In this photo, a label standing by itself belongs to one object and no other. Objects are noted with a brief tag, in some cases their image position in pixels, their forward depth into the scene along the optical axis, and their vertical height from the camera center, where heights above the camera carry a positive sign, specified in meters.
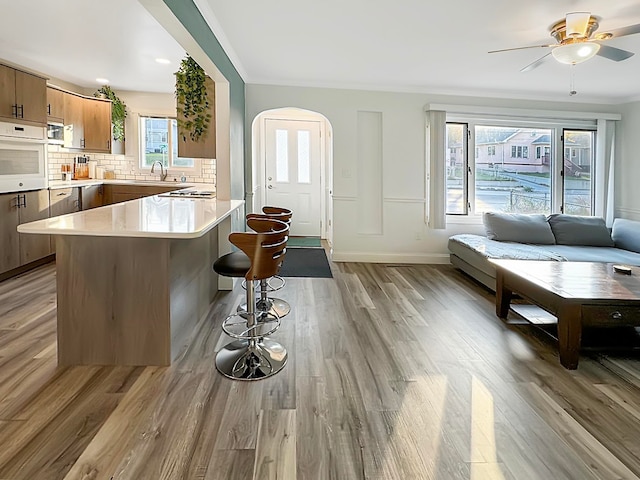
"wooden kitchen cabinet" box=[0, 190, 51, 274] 4.70 -0.28
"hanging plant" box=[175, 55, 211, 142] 4.31 +0.95
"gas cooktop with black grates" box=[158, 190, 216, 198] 4.48 +0.09
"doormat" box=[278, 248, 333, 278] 5.36 -0.81
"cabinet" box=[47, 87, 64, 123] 5.67 +1.24
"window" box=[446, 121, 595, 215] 6.26 +0.45
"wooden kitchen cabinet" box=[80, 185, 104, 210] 6.11 +0.08
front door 8.10 +0.57
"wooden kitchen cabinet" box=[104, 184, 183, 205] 6.59 +0.16
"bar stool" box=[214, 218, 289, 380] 2.48 -0.57
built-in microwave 5.70 +0.89
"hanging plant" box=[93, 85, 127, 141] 6.69 +1.40
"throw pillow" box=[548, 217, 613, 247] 5.54 -0.35
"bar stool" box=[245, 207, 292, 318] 3.60 -0.80
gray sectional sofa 5.05 -0.43
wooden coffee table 2.80 -0.60
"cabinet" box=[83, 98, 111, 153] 6.41 +1.12
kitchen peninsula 2.68 -0.57
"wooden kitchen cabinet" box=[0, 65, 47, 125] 4.71 +1.16
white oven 4.72 +0.50
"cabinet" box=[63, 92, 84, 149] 6.03 +1.11
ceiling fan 3.19 +1.19
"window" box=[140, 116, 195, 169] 7.20 +0.97
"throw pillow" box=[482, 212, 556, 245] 5.47 -0.32
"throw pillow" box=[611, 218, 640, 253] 5.37 -0.38
